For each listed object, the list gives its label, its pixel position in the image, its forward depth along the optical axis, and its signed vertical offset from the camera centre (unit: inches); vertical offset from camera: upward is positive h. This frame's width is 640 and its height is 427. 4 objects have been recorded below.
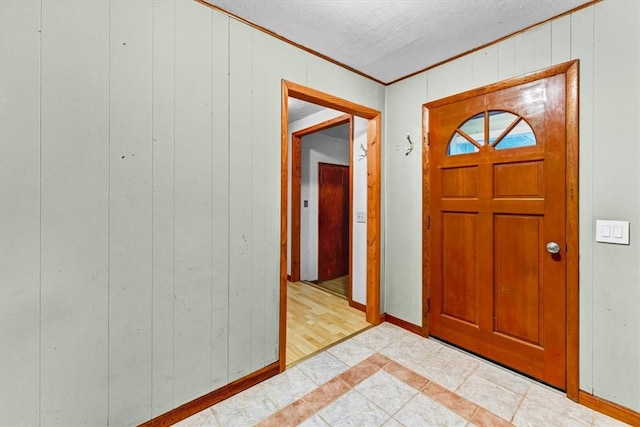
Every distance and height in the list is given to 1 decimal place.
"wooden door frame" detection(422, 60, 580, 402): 67.0 -3.1
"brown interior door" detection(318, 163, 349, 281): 173.5 -6.2
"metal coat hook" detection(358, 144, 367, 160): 119.0 +24.9
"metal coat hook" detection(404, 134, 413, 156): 101.4 +23.2
